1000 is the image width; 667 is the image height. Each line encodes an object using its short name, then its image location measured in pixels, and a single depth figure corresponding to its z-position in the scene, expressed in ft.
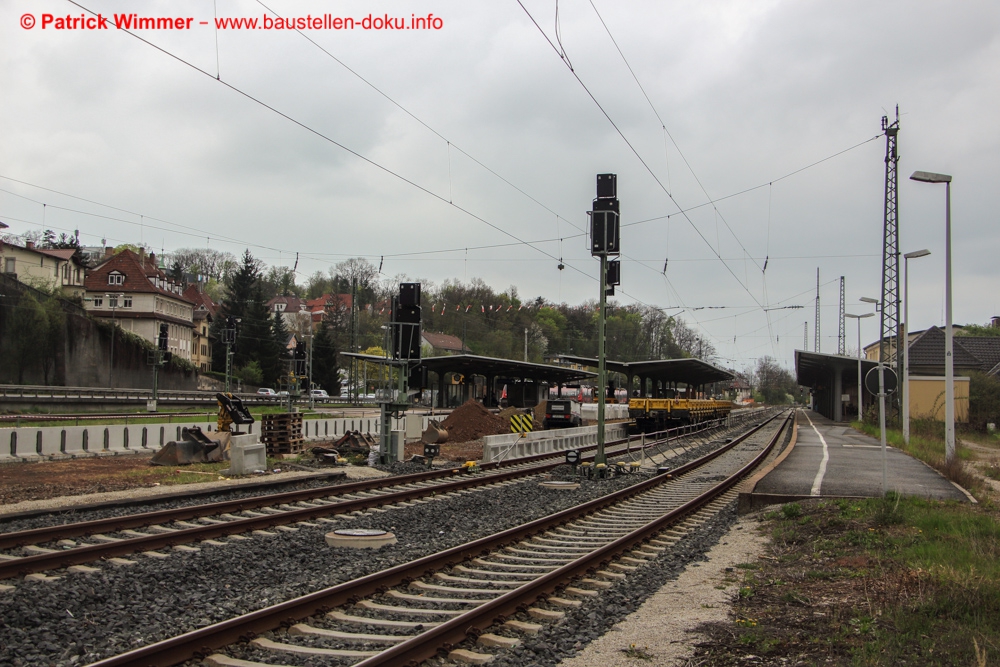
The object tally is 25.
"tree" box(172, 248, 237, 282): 393.50
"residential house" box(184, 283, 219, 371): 305.94
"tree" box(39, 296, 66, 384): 177.37
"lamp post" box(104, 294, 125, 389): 258.37
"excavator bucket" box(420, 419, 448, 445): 93.66
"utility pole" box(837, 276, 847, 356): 246.70
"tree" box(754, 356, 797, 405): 473.26
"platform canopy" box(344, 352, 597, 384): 147.02
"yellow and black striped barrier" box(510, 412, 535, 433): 89.51
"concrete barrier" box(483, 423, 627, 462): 75.82
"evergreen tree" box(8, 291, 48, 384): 170.91
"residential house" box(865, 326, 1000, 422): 144.32
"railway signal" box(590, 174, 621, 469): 58.54
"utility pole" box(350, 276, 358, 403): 201.51
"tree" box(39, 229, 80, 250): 338.21
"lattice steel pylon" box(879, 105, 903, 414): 110.22
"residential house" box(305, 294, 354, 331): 287.48
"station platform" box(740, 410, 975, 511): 48.65
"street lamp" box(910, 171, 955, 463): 61.05
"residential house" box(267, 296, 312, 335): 333.13
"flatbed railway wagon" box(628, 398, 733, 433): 124.06
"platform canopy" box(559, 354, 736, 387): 133.08
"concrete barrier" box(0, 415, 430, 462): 67.21
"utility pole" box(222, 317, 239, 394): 134.31
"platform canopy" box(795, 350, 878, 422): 173.58
